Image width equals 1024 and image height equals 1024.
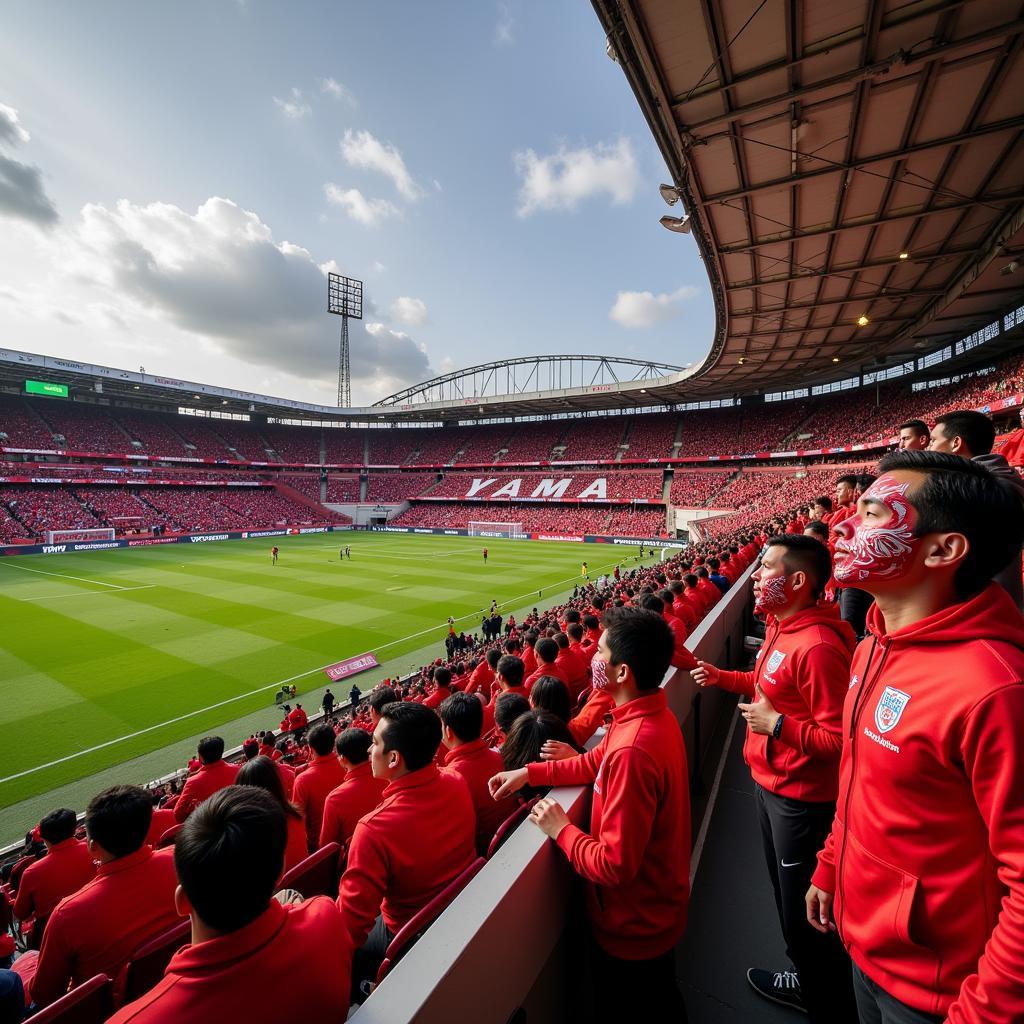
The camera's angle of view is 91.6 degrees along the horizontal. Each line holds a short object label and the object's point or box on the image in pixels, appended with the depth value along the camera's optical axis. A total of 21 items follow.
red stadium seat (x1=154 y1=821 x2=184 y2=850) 4.68
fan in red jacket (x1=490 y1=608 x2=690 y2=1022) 1.99
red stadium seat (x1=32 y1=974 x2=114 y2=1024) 1.89
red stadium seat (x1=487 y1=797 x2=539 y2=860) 2.41
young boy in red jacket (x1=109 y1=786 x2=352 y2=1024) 1.34
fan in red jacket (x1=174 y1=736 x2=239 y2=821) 5.24
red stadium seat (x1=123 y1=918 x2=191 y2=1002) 2.22
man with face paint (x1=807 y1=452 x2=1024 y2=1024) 1.24
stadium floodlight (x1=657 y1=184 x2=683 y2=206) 12.04
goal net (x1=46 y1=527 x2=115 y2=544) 37.09
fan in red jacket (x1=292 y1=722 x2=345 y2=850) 4.30
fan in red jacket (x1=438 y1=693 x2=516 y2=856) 3.06
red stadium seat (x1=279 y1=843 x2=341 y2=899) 2.50
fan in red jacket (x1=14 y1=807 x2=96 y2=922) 3.76
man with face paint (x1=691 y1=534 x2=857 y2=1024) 2.48
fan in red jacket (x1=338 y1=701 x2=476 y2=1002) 2.21
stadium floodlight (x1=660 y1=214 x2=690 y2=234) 12.91
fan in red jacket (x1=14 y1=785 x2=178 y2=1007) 2.50
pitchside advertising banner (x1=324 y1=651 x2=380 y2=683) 13.21
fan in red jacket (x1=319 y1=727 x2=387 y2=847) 3.29
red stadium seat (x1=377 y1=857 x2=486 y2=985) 1.90
